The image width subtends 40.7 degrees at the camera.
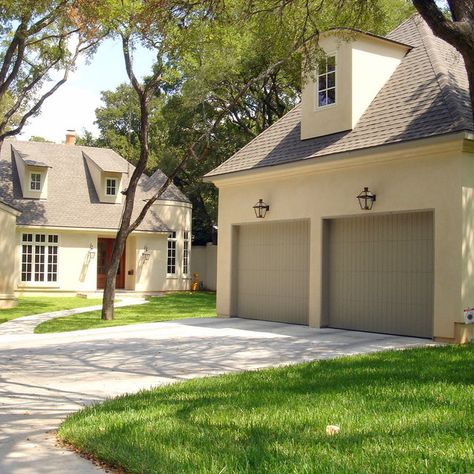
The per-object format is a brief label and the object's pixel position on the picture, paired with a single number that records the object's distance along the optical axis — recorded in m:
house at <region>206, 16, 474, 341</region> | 11.57
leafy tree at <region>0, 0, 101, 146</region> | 16.47
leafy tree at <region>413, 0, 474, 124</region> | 7.29
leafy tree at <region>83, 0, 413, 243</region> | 13.54
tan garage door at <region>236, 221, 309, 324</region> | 15.16
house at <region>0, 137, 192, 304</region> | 28.38
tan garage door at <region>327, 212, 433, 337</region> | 12.39
